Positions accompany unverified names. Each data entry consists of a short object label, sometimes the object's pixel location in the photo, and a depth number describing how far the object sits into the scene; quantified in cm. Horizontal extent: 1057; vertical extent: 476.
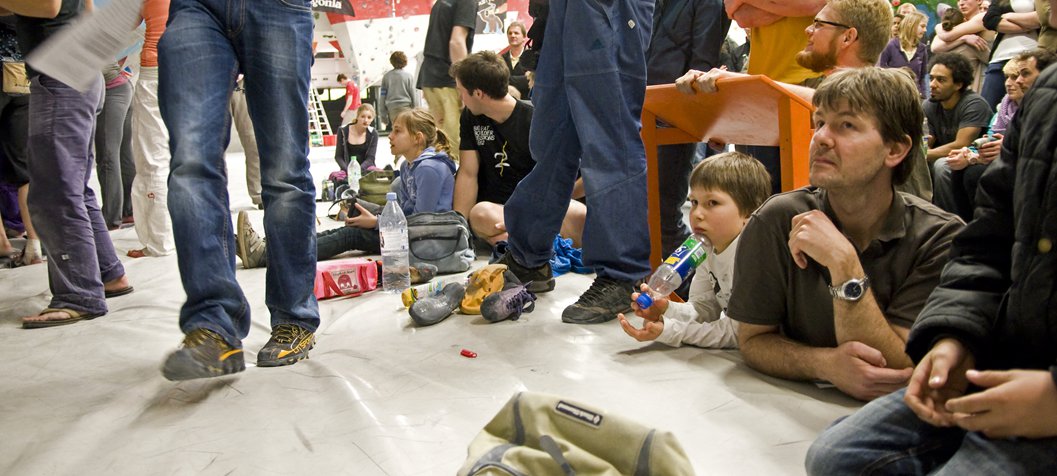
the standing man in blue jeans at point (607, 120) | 228
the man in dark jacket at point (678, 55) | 309
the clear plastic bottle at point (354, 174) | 629
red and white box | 292
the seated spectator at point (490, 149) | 337
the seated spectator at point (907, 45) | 599
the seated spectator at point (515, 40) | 685
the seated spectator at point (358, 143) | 704
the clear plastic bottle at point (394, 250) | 305
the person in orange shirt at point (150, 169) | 388
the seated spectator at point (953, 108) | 386
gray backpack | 333
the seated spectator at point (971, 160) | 328
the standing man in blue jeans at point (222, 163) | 176
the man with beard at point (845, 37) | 221
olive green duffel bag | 109
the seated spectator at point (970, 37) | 512
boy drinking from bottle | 206
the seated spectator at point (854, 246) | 150
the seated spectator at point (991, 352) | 94
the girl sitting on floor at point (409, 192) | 357
